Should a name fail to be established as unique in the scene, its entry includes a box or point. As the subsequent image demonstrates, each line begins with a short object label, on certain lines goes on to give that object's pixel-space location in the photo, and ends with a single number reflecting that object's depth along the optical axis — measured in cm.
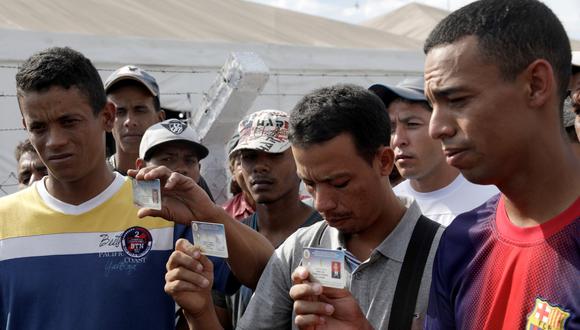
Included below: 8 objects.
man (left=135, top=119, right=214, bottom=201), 416
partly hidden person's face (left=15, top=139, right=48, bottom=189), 451
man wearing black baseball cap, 369
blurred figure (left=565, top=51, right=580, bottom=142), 334
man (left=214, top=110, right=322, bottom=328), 369
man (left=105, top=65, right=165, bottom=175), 459
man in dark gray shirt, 229
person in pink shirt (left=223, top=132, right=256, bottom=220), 431
